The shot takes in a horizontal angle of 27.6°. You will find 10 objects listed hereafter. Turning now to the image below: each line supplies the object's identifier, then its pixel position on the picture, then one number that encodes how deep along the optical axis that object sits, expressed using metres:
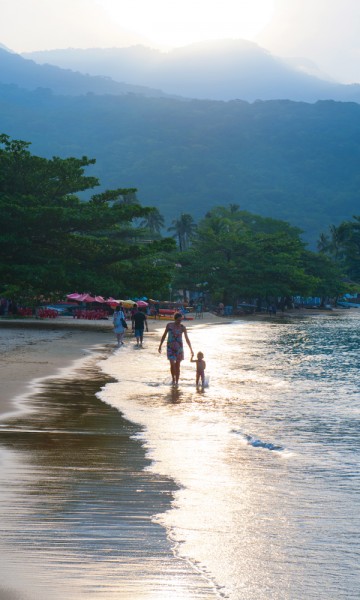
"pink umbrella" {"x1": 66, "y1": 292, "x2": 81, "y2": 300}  67.85
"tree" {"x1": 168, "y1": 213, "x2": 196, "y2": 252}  148.88
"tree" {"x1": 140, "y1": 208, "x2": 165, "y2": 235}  149.50
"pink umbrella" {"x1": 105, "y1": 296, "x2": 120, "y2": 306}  68.50
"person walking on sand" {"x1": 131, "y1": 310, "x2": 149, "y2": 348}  31.89
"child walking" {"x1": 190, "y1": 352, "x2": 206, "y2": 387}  17.98
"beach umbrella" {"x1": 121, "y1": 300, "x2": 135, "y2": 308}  68.88
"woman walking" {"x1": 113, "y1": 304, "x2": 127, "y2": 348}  31.55
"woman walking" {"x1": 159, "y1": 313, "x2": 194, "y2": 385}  17.62
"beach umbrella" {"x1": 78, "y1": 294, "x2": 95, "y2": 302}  67.43
